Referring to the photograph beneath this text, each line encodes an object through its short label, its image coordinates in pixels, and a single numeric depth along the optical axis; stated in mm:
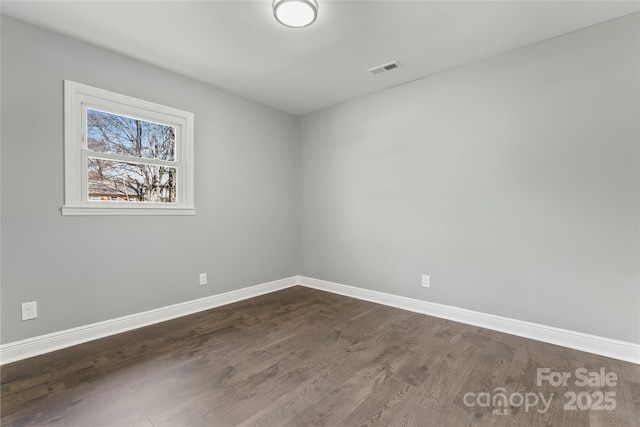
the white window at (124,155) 2379
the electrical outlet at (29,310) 2154
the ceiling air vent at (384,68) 2797
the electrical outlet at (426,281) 3080
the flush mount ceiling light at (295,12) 1892
